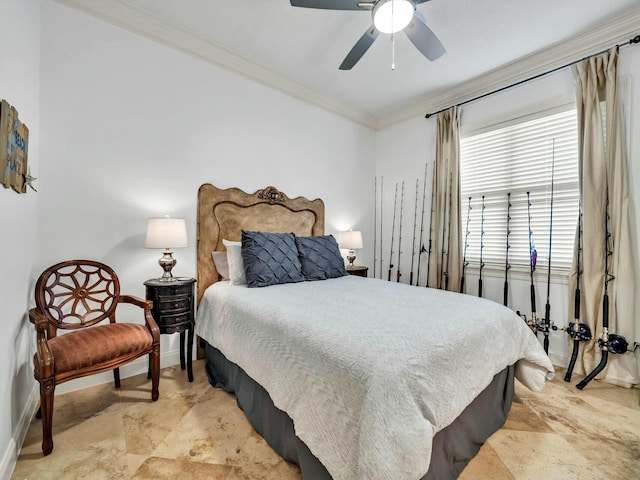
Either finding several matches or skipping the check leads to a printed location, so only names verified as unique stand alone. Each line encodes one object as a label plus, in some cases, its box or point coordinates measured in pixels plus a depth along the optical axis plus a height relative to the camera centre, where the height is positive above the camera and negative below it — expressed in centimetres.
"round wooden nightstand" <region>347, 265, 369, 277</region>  342 -41
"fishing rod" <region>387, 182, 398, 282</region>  393 +15
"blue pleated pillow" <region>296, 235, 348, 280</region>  259 -20
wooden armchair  142 -60
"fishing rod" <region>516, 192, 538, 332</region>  249 -29
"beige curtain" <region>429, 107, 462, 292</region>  314 +35
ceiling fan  165 +138
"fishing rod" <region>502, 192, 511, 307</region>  271 -24
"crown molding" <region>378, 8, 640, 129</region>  221 +167
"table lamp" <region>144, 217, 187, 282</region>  206 +1
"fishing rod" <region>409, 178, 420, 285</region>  366 +18
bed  93 -58
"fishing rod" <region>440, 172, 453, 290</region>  321 -6
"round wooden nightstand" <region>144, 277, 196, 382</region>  206 -52
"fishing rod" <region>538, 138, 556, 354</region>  245 -65
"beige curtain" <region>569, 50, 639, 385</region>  214 +21
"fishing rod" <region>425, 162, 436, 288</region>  342 +25
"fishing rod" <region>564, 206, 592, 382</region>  225 -72
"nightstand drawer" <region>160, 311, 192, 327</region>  206 -62
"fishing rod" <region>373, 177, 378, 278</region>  420 +36
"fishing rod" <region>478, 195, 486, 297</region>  299 +8
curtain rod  214 +155
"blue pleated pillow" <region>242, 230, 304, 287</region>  225 -19
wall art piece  125 +42
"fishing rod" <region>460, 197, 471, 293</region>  313 -7
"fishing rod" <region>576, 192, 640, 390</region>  210 -75
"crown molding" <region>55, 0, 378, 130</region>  211 +170
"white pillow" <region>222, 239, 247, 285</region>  232 -24
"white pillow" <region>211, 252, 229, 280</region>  253 -24
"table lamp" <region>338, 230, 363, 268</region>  343 -3
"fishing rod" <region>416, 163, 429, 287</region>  357 +24
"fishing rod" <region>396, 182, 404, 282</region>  385 +6
